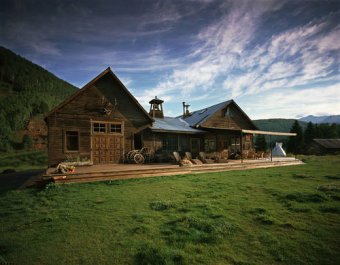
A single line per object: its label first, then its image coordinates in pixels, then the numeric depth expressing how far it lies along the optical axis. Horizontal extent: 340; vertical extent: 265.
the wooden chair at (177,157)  13.84
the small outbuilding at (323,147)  49.31
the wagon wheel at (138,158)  14.43
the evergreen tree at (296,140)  57.09
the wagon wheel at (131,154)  14.57
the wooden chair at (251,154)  19.41
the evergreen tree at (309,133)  60.24
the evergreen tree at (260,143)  56.33
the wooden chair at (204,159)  14.73
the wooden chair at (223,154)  16.92
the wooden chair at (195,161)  14.36
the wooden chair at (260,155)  19.58
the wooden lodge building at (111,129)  12.90
